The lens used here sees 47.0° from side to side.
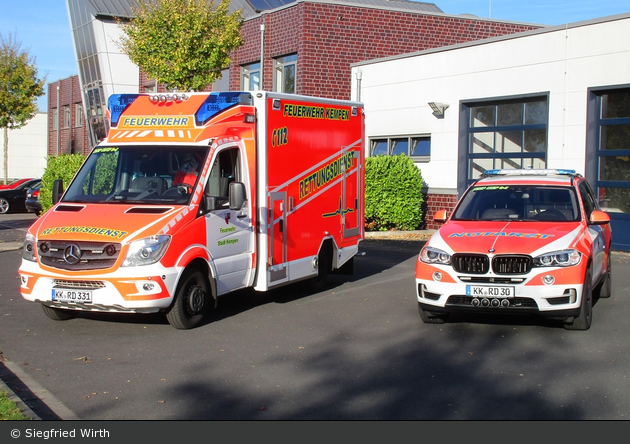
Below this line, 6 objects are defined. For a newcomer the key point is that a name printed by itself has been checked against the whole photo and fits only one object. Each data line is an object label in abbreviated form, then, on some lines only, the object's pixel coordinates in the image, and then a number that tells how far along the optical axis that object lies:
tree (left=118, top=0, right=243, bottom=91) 19.69
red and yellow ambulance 7.95
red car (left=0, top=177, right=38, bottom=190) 29.30
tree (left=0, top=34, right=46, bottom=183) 30.12
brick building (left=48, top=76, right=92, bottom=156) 45.34
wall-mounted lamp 19.53
